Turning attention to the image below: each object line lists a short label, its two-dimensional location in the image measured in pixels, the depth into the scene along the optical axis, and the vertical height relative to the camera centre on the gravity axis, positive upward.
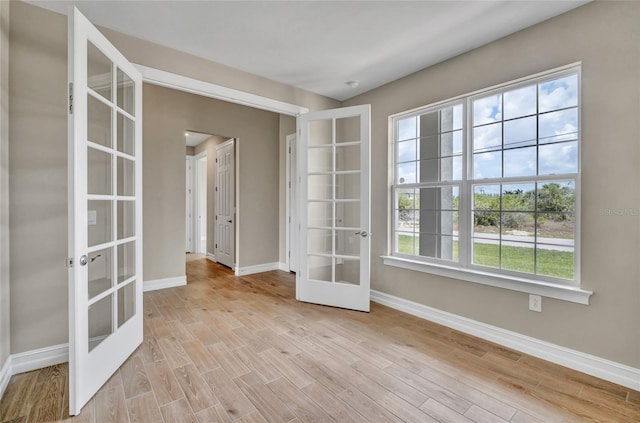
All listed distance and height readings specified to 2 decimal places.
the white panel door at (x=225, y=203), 5.16 +0.09
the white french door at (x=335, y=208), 3.23 +0.00
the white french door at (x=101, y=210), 1.64 -0.02
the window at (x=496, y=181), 2.27 +0.25
